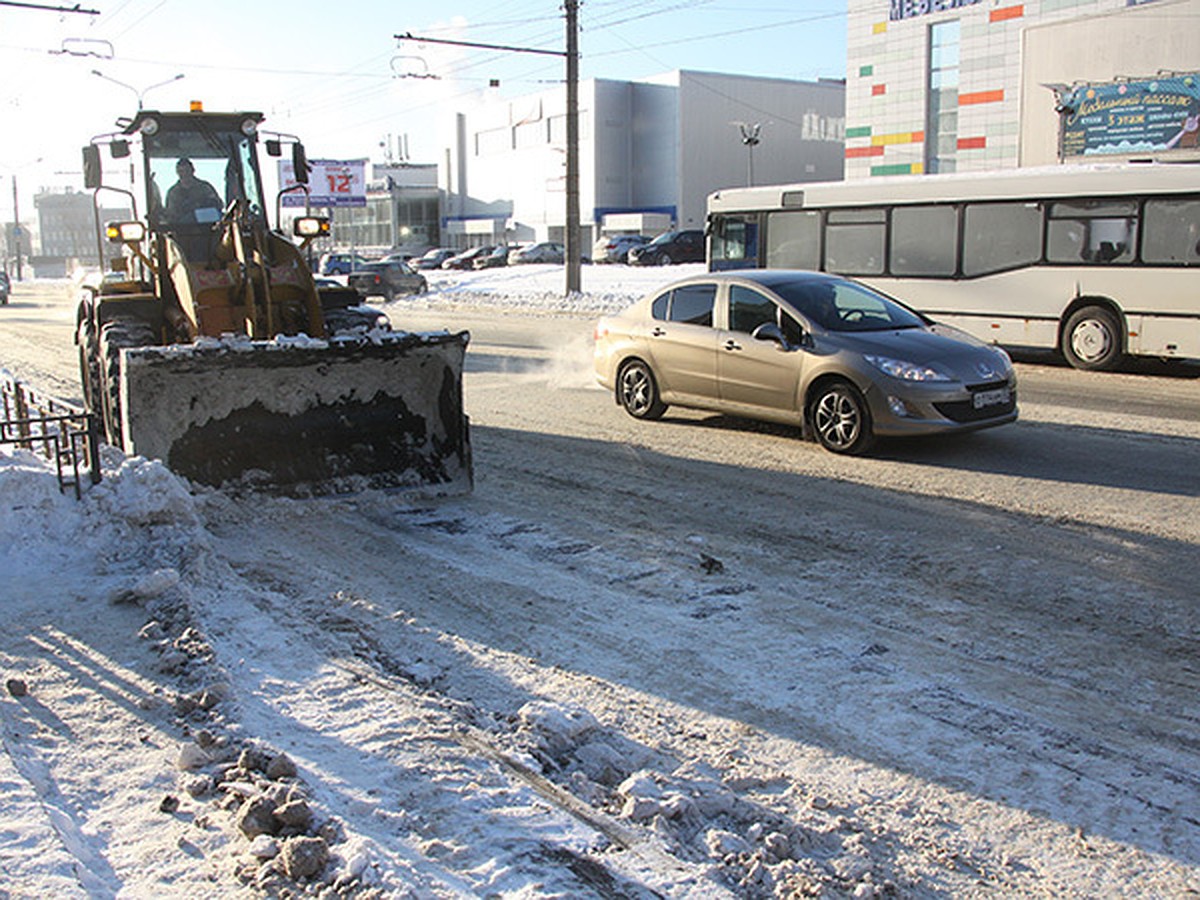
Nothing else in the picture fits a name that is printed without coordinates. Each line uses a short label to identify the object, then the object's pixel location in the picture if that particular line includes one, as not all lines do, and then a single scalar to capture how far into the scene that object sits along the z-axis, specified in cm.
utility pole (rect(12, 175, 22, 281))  8852
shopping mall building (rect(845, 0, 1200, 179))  3142
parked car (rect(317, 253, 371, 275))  4354
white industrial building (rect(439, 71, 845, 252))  7294
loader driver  1055
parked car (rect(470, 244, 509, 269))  6681
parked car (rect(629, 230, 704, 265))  5409
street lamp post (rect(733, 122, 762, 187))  6438
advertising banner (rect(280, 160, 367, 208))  4991
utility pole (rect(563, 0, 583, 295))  2945
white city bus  1557
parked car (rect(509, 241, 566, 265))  6394
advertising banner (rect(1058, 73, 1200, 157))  3109
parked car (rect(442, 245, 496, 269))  6881
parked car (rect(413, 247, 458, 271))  7294
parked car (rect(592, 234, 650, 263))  5891
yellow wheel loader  792
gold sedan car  960
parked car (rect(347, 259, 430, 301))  3972
